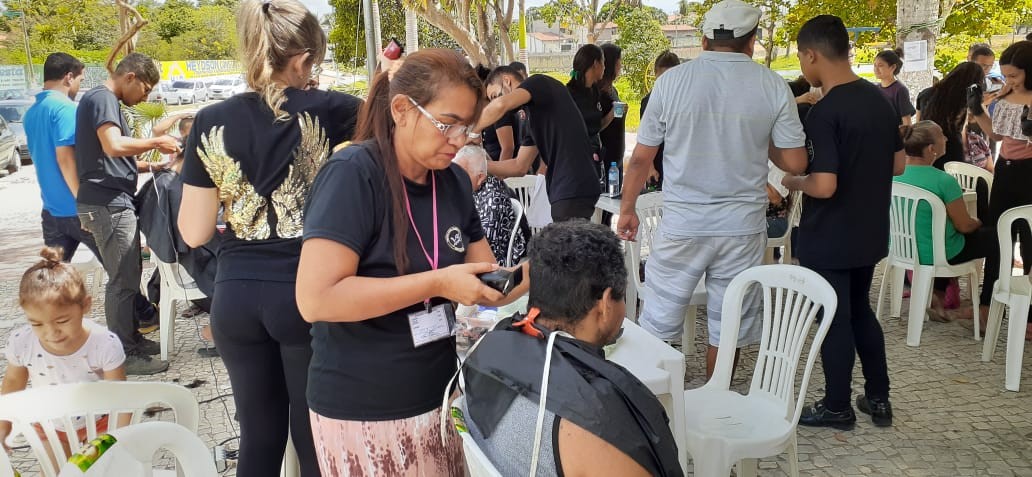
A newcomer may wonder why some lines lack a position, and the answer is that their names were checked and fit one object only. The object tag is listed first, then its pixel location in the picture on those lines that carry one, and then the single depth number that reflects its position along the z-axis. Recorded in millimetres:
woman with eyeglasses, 1478
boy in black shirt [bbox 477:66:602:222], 4332
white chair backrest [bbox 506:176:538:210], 5836
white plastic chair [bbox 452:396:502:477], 1469
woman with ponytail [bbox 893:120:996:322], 4457
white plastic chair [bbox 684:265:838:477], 2510
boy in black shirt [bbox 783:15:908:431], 3152
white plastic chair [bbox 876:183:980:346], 4473
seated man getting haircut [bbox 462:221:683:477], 1402
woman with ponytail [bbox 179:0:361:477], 2031
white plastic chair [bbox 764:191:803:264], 5039
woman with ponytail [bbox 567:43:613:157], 5816
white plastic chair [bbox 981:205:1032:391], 3857
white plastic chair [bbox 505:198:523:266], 3762
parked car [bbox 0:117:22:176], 14375
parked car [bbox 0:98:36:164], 15658
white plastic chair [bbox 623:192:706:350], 4309
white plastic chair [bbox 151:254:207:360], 4582
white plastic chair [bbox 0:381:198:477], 2088
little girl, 2871
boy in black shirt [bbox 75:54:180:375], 4055
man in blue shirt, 4352
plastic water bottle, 5427
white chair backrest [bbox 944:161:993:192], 5426
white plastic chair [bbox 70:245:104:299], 5199
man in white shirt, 3195
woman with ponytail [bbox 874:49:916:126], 6977
